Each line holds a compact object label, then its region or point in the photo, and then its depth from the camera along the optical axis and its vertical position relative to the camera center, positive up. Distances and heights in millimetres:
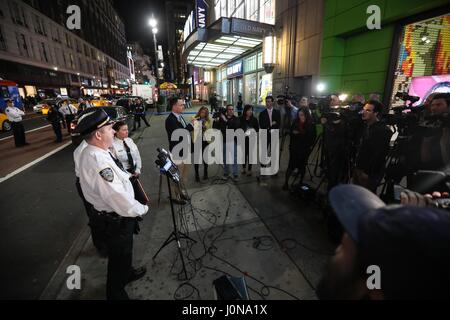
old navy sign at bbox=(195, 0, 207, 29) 15330 +6061
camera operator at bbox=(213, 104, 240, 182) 5645 -670
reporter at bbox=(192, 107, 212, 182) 5320 -593
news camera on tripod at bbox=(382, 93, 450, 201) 3068 -649
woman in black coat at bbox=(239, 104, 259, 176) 5902 -608
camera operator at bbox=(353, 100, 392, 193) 3422 -830
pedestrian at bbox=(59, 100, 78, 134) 11664 -514
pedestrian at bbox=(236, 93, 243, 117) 14988 -597
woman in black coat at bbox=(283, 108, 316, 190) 4898 -920
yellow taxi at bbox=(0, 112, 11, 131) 13422 -1243
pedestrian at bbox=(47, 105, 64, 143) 10008 -787
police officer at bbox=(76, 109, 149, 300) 1986 -883
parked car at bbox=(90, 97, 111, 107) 17006 -82
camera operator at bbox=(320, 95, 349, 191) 4125 -961
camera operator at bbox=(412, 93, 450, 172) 3039 -615
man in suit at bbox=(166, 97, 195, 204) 4523 -517
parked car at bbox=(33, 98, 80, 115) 22059 -503
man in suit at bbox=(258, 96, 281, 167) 6172 -560
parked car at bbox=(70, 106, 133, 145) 9539 -551
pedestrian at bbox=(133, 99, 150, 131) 14141 -727
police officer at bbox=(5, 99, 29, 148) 8832 -897
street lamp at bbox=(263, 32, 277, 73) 12162 +2656
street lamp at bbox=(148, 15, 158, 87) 17433 +6081
